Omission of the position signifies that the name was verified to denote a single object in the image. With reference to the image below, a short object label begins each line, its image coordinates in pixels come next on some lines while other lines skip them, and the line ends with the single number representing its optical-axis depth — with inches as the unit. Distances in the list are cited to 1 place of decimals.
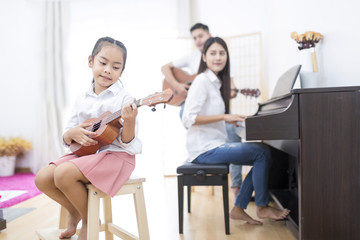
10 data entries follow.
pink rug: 120.0
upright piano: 65.2
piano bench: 80.2
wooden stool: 59.5
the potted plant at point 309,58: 92.0
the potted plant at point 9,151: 175.8
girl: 60.8
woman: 83.5
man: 131.9
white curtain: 180.4
